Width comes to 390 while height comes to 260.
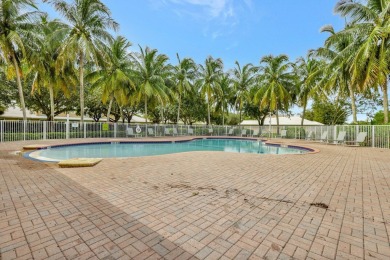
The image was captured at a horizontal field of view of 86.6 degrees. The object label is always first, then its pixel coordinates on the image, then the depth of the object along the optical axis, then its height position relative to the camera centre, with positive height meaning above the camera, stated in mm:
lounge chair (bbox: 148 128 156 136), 21250 -194
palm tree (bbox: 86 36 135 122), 18156 +5232
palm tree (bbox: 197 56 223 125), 25141 +6508
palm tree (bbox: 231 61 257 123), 26547 +6263
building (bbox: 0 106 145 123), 26047 +2068
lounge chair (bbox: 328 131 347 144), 13942 -617
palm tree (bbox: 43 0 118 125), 15180 +7945
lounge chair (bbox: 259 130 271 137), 24362 -564
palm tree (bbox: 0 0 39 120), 12945 +6631
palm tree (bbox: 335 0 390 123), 10422 +4581
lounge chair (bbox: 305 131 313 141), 18609 -632
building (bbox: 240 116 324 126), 37256 +1678
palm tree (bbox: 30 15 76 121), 14898 +5091
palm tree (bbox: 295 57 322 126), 22609 +6213
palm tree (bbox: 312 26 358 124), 13219 +4561
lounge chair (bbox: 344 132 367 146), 12586 -559
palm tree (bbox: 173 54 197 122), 24484 +6682
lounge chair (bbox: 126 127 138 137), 19652 -172
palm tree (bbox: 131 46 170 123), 20531 +5778
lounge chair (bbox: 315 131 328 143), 16125 -627
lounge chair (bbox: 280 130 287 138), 21756 -460
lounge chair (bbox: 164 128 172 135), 22641 -159
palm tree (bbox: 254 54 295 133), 22797 +5561
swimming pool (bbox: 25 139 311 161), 10617 -1277
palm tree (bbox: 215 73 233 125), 27156 +4893
